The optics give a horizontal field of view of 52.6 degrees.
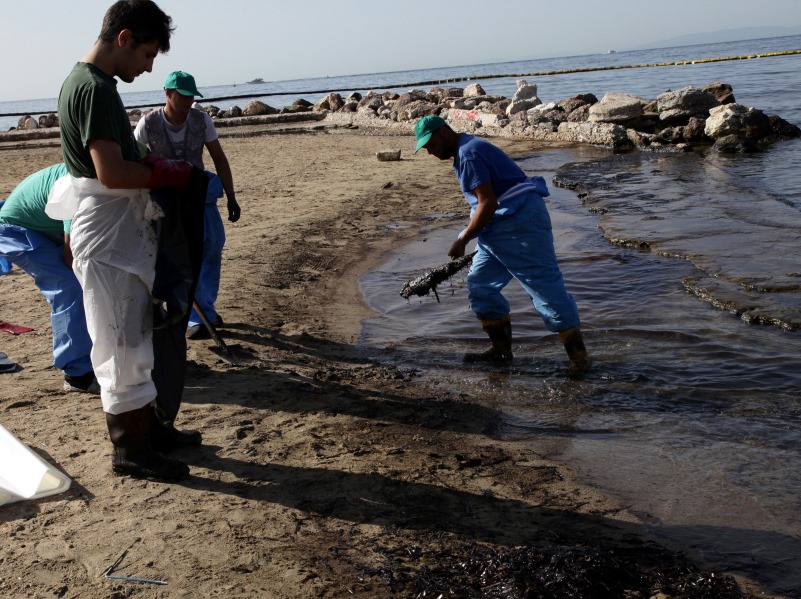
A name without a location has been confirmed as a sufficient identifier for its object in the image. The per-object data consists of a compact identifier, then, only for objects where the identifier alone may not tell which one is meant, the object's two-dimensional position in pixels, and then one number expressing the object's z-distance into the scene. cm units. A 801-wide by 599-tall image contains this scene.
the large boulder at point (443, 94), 2650
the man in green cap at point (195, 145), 543
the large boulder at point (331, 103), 3006
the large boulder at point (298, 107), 3232
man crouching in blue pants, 456
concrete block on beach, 1511
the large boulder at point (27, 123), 3131
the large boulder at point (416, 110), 2339
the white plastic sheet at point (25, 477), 353
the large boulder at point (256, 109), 3094
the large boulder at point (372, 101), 2710
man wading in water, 493
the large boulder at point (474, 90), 2611
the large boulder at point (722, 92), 1855
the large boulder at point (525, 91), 2108
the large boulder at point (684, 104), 1708
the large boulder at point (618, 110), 1731
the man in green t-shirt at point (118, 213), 316
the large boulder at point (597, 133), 1642
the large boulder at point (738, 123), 1567
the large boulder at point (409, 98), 2523
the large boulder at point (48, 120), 3085
